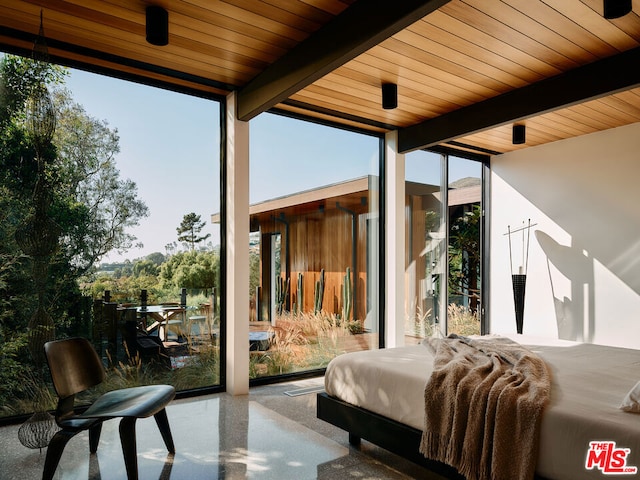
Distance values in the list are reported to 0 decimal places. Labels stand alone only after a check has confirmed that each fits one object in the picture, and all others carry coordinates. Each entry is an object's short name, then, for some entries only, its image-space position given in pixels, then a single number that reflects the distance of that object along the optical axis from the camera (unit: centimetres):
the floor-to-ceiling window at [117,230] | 340
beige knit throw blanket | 205
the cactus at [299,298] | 488
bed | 190
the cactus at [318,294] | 497
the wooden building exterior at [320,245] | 474
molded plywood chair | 235
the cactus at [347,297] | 518
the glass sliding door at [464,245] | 612
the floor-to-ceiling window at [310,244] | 467
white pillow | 197
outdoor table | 397
